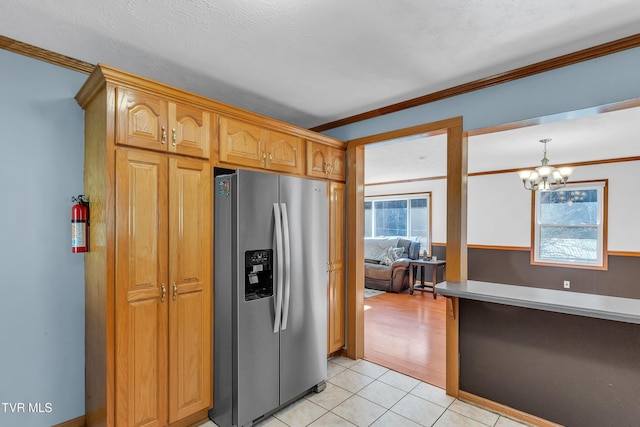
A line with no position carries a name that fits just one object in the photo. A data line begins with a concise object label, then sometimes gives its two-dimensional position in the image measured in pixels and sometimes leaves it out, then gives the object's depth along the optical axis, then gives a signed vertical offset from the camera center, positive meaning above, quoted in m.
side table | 6.13 -1.29
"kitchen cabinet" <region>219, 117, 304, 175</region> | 2.27 +0.51
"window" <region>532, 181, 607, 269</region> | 5.10 -0.29
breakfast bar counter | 1.88 -1.01
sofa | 6.39 -1.16
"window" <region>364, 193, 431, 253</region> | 7.28 -0.20
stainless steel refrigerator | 2.07 -0.64
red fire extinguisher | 1.92 -0.12
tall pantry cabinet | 1.73 -0.28
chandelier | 4.11 +0.50
